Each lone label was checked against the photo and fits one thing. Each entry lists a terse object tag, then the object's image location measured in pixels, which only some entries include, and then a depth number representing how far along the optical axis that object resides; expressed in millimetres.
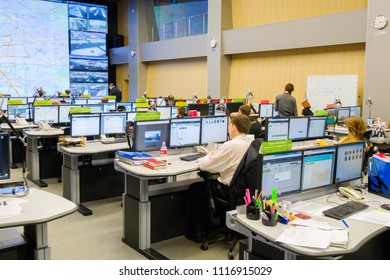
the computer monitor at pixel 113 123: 5445
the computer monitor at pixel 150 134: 4073
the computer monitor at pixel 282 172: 2480
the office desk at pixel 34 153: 5906
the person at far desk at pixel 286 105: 7340
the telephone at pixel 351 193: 2875
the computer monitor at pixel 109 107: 7746
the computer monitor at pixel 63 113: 7059
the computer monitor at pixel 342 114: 7559
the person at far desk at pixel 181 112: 6098
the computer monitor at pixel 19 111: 7625
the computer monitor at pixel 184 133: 4332
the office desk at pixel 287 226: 1937
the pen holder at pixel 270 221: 2229
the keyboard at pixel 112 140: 5170
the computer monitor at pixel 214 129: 4617
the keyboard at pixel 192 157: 4043
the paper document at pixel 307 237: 1979
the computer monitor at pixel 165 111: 7329
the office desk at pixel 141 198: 3479
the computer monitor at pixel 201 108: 6754
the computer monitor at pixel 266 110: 8730
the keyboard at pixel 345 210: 2486
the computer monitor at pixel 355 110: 7784
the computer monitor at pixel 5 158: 2553
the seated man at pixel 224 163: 3488
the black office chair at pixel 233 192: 3318
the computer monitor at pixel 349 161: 2982
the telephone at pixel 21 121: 7069
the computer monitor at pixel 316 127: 5596
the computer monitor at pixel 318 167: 2730
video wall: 13125
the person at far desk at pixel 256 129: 5605
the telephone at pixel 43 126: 6304
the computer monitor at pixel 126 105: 8070
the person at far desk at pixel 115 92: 11820
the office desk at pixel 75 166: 4637
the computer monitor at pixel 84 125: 5227
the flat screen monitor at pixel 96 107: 7595
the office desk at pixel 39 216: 2191
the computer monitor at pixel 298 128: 5391
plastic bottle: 4098
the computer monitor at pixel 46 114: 6774
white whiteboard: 8273
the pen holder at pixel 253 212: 2311
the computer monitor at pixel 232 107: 7605
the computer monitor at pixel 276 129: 5141
